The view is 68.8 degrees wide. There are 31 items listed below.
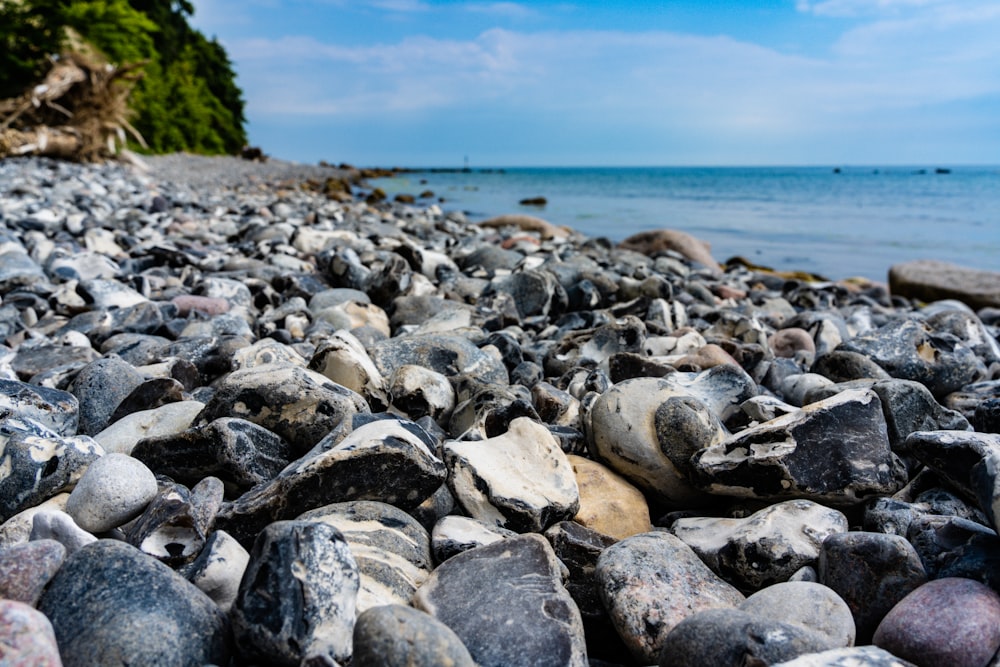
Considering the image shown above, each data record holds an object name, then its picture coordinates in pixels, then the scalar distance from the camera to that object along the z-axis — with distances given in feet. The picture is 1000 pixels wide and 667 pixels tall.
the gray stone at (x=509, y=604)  1.28
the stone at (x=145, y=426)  1.93
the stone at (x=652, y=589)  1.37
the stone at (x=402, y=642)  1.09
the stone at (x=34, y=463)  1.61
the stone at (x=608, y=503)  1.83
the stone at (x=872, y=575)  1.43
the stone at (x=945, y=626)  1.22
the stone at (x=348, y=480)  1.54
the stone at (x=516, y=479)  1.71
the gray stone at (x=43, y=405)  1.91
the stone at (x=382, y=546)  1.40
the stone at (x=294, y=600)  1.17
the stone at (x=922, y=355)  2.72
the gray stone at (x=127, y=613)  1.15
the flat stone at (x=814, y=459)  1.75
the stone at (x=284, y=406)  1.89
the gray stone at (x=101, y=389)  2.14
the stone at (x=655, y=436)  1.91
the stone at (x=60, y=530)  1.39
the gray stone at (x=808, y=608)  1.33
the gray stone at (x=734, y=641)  1.16
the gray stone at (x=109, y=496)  1.54
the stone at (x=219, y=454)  1.71
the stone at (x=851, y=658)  1.14
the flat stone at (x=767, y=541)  1.58
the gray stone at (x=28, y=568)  1.20
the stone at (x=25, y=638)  1.05
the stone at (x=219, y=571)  1.34
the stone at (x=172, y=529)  1.45
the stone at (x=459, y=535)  1.55
